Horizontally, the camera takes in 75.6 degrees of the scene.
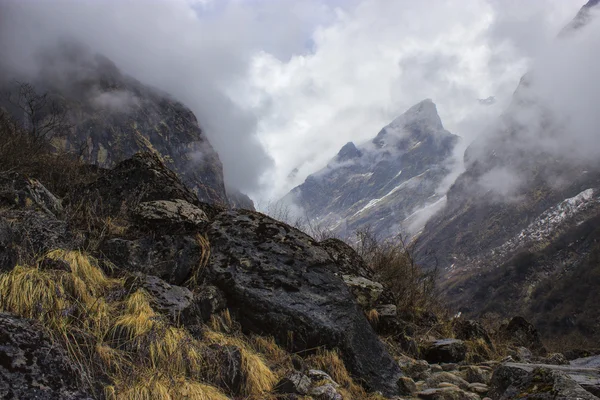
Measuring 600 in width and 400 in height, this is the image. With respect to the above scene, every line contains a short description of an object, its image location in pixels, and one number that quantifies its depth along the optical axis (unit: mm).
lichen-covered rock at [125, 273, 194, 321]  4844
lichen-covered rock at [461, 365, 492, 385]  6402
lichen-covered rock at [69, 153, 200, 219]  7180
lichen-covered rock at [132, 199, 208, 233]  6363
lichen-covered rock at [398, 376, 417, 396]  5652
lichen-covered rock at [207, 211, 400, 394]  5852
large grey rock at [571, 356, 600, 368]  9117
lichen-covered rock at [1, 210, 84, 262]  4574
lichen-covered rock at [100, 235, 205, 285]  5673
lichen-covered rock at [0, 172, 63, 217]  5512
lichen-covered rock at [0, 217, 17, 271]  4156
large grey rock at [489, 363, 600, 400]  3615
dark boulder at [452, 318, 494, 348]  10446
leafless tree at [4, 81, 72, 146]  9831
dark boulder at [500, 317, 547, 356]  12492
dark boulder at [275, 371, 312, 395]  4211
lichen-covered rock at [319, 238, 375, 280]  9289
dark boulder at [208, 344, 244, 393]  4035
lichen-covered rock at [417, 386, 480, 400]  5091
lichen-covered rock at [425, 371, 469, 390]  5938
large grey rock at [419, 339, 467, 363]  8223
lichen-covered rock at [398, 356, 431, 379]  6691
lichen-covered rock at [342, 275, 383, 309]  8422
